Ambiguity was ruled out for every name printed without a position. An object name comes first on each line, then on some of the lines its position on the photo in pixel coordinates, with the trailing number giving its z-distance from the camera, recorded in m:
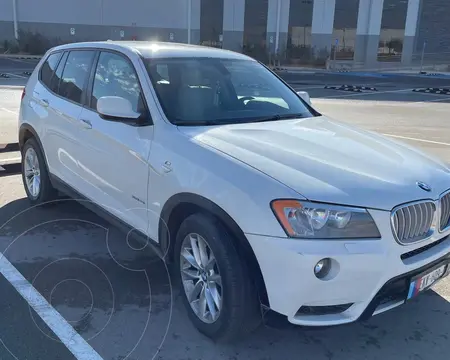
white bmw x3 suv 2.59
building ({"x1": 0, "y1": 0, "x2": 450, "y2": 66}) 40.59
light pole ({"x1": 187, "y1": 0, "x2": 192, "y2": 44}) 41.69
